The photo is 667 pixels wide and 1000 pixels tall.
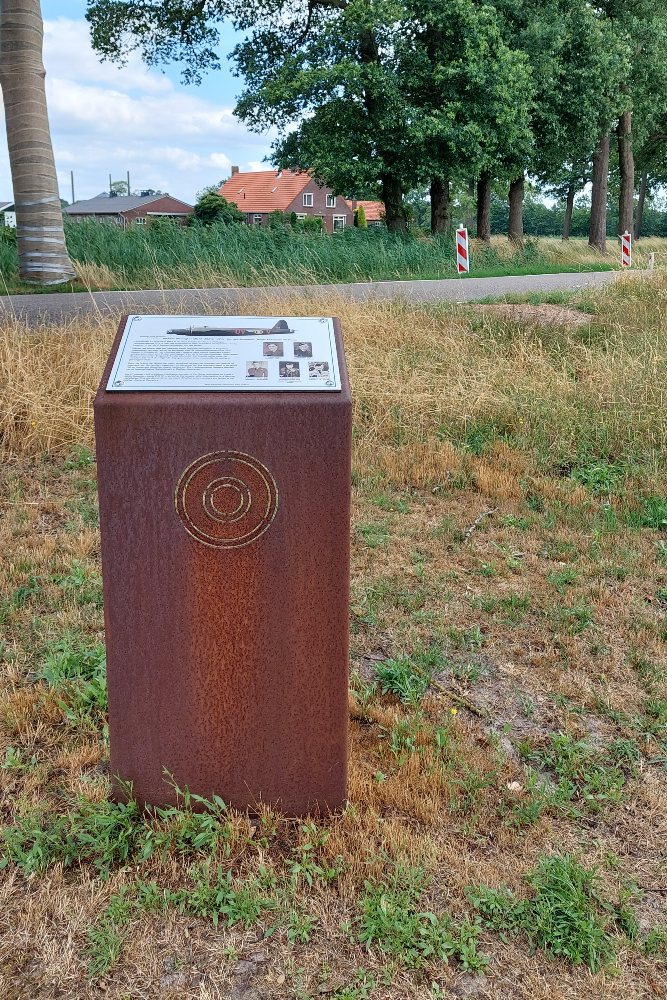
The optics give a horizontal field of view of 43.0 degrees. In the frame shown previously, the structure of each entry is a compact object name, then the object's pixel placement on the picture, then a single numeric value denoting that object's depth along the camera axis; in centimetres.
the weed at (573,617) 400
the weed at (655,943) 232
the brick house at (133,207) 6950
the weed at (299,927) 233
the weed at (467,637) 389
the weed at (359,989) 216
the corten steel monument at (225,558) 237
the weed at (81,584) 418
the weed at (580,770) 290
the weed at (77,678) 330
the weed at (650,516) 517
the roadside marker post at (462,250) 1756
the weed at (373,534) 490
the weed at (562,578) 442
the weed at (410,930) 228
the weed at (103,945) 225
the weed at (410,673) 348
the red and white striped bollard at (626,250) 2233
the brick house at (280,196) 6244
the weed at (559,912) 231
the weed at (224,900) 240
